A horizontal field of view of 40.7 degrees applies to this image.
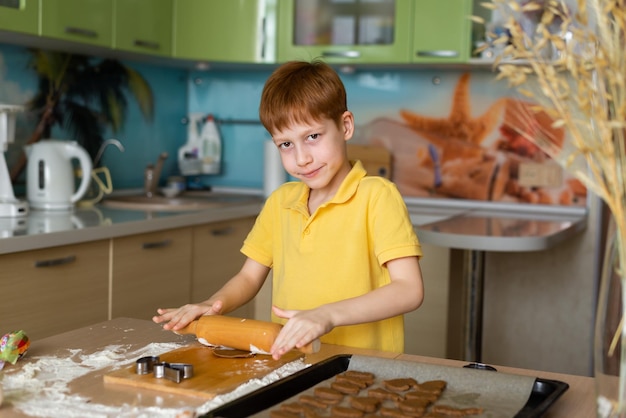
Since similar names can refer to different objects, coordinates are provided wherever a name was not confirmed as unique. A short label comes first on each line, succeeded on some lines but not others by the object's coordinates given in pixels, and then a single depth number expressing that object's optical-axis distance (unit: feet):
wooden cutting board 3.51
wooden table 3.36
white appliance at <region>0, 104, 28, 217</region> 8.21
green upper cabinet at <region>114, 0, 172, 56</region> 9.59
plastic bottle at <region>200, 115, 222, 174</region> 12.16
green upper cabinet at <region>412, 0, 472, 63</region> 10.08
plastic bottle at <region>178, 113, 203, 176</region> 11.94
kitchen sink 9.71
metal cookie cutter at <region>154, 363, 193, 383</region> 3.58
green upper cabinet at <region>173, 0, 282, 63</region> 10.86
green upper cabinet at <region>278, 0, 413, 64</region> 10.38
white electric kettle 9.11
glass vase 2.67
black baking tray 3.11
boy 4.60
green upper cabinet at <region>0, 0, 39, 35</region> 7.82
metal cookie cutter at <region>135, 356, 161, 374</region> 3.65
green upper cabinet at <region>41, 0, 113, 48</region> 8.41
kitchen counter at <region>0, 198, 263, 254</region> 7.04
